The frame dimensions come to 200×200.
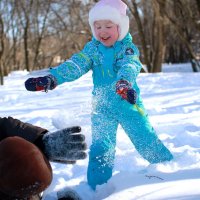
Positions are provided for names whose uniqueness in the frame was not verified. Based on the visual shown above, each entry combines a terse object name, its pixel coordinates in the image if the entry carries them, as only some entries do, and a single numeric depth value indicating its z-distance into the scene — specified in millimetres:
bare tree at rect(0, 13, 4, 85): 19050
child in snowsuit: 2588
